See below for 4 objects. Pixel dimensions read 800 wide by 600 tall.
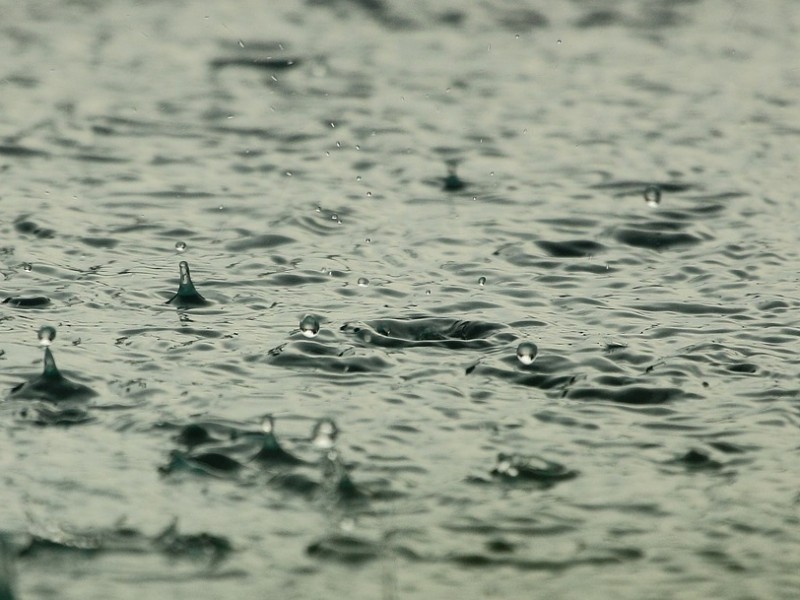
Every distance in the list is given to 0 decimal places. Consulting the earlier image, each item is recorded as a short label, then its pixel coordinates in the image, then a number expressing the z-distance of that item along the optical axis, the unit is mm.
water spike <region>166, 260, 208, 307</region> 11242
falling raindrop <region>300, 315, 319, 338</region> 10506
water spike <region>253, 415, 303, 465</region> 8453
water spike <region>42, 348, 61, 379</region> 9391
